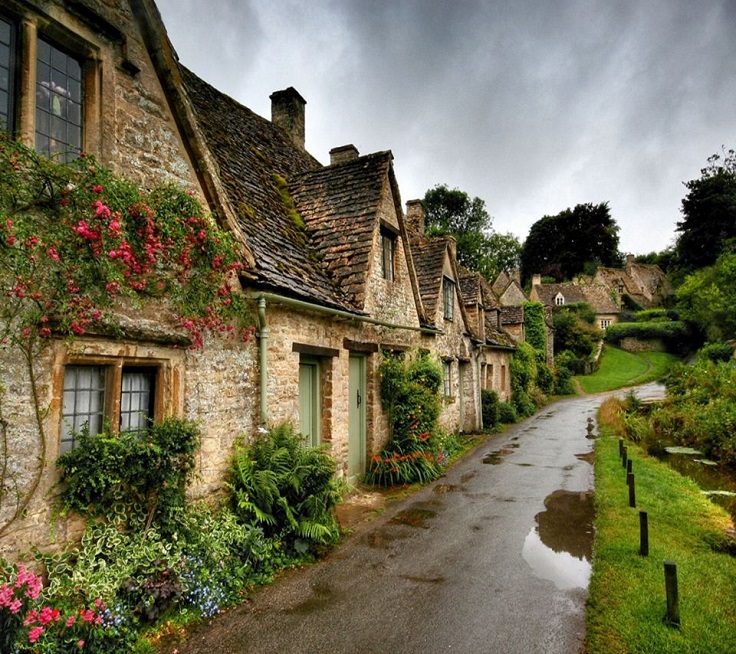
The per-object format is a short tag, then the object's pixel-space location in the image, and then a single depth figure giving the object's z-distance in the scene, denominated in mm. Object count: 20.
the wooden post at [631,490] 8734
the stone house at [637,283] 61156
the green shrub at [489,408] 20109
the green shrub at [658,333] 46938
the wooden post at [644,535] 6473
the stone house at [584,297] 56969
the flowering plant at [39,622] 3619
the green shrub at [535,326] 34375
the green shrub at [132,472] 4637
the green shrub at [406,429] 10758
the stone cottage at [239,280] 4695
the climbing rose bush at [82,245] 4234
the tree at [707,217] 50594
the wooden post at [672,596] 4742
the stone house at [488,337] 21422
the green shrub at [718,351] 35375
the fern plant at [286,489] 6383
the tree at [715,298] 37938
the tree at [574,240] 67000
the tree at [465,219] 54312
